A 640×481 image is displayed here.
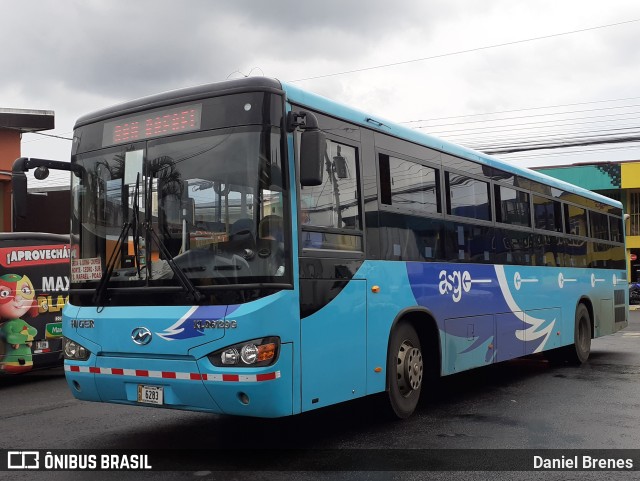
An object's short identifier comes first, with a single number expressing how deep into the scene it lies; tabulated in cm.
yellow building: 3522
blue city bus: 563
